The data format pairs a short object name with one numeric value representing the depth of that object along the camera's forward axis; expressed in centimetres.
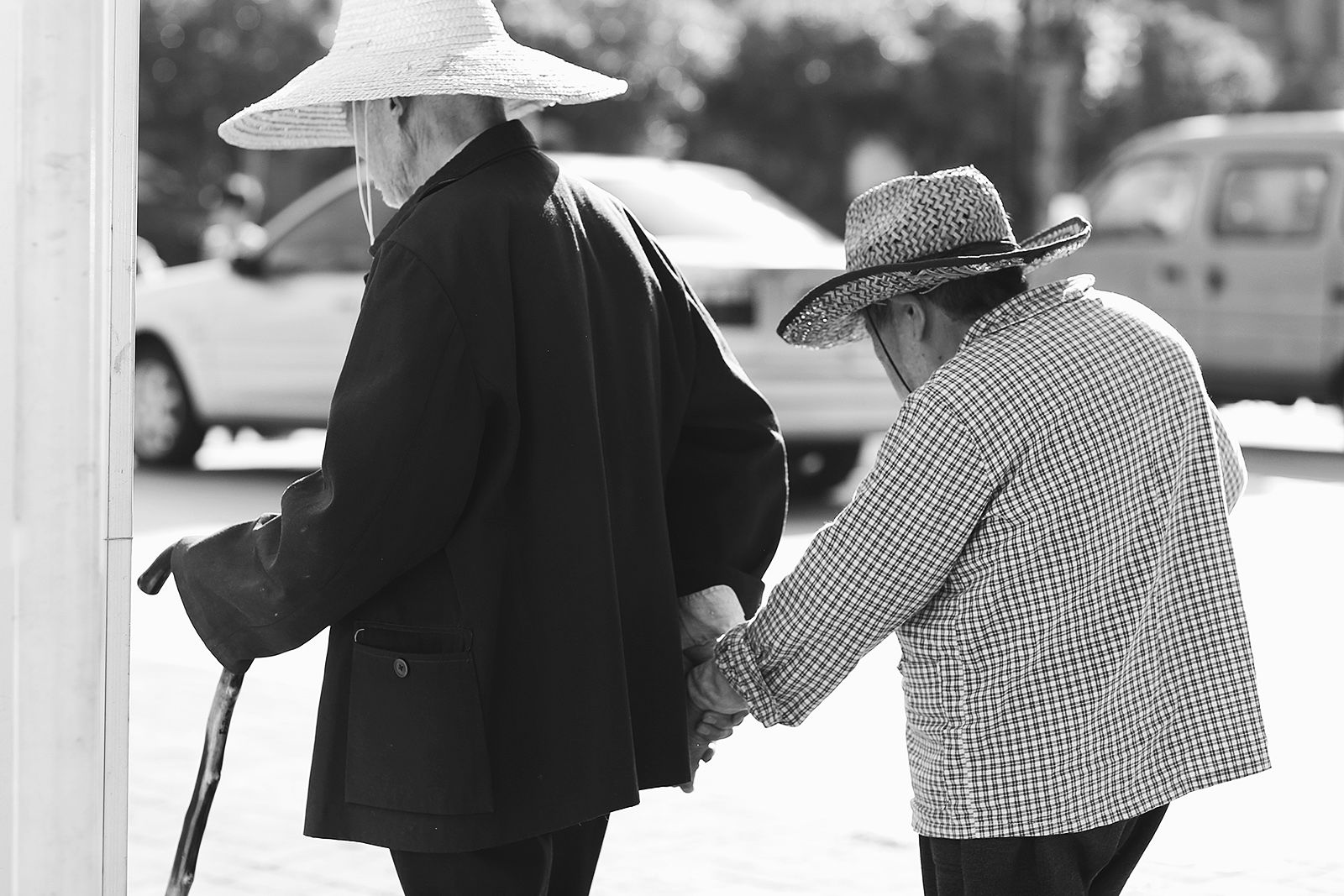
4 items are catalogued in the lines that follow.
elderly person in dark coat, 501
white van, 2412
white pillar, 464
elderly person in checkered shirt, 498
